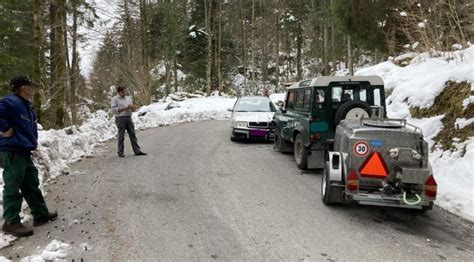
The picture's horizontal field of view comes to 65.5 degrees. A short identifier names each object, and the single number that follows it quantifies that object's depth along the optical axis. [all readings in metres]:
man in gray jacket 9.48
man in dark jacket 4.46
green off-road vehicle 7.74
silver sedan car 11.95
